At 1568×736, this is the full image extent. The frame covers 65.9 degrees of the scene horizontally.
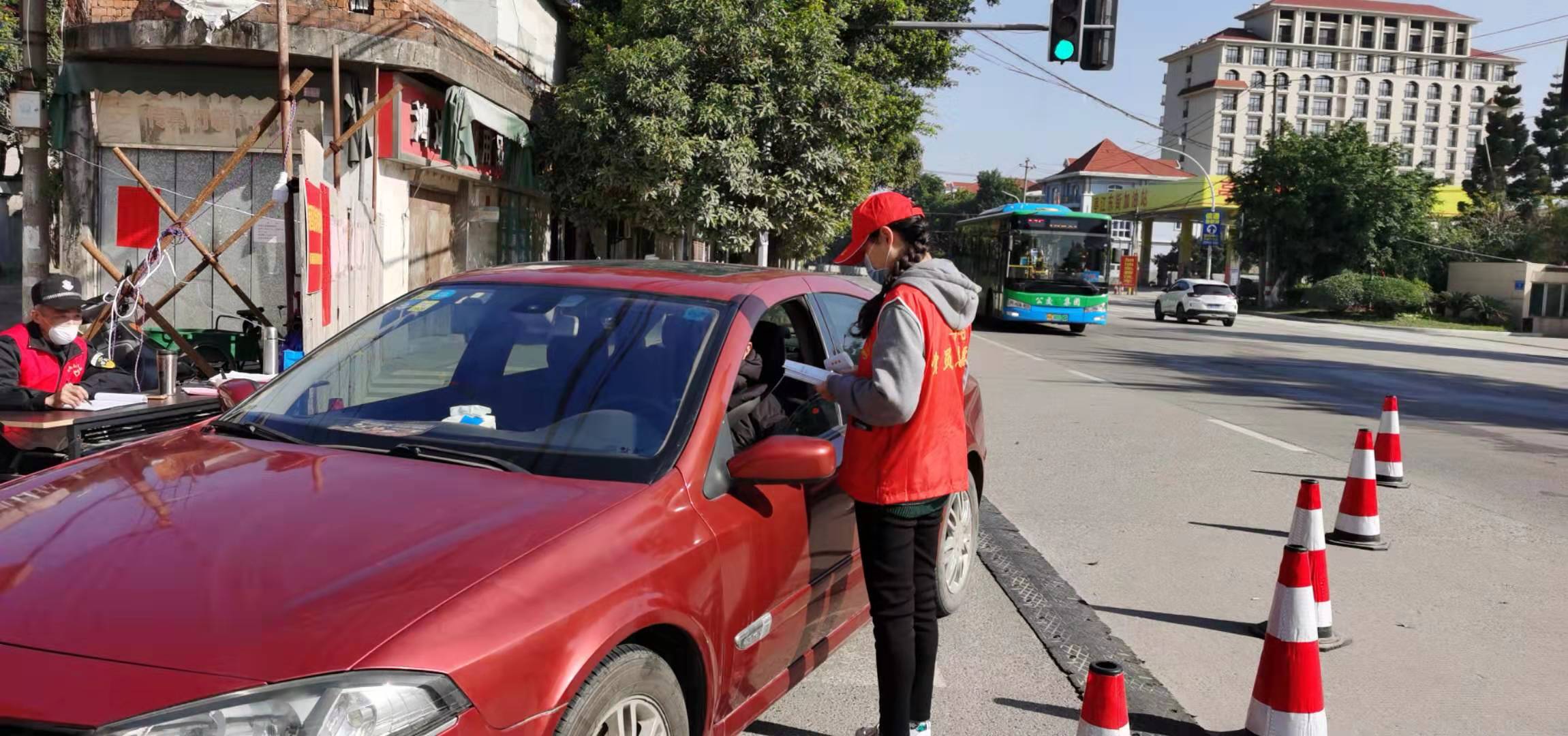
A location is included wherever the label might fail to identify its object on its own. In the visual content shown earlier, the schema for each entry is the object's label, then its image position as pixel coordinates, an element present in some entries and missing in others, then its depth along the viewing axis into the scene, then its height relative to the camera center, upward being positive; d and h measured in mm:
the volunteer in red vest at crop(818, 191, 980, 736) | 3471 -483
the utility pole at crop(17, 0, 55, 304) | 12648 +315
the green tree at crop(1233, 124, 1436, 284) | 53062 +3492
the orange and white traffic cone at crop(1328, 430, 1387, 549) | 6980 -1312
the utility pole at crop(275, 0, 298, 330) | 8953 +456
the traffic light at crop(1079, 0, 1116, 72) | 16203 +3210
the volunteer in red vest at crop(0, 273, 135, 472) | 5980 -561
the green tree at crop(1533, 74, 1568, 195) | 97875 +12188
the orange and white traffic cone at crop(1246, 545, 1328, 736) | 3834 -1257
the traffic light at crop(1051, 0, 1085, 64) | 16234 +3286
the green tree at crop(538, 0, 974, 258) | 17422 +2056
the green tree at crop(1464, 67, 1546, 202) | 97562 +11077
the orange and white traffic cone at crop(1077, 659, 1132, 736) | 2859 -1011
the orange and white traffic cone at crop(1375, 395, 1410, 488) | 8898 -1253
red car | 2227 -653
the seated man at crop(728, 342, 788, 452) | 3836 -481
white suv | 37906 -761
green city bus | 28062 +190
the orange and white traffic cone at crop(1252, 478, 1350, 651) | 5087 -1105
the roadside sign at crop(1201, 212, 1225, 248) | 60656 +2419
